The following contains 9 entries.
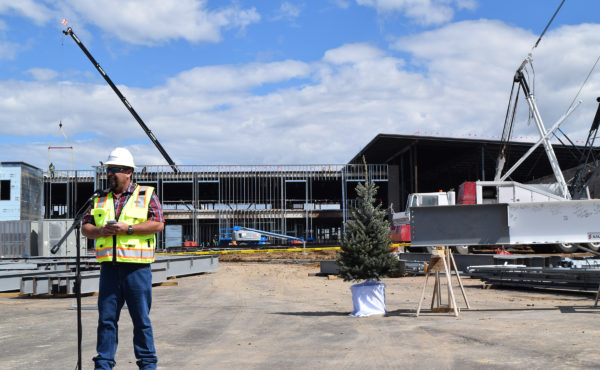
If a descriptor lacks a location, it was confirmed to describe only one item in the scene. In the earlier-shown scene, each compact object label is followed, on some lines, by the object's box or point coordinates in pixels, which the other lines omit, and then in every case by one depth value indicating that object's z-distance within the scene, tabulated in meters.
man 5.54
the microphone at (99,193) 5.84
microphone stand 5.47
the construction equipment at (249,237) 59.56
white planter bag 11.99
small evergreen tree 12.16
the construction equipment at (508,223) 12.66
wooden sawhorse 11.51
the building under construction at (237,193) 60.62
